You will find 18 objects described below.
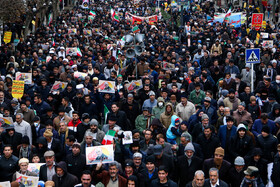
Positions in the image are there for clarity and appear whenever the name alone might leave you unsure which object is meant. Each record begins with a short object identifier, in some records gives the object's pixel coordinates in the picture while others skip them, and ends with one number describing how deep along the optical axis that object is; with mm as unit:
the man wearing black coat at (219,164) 9562
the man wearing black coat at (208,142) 10617
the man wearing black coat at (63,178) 9180
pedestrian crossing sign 15266
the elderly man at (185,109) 12625
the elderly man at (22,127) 11758
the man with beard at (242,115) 11898
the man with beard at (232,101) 13047
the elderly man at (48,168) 9469
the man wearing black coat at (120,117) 12289
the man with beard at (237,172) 9281
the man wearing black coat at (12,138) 11305
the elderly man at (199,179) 8578
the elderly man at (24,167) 9516
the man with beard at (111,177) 9117
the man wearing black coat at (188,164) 9797
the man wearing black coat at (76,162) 9867
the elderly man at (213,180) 8633
